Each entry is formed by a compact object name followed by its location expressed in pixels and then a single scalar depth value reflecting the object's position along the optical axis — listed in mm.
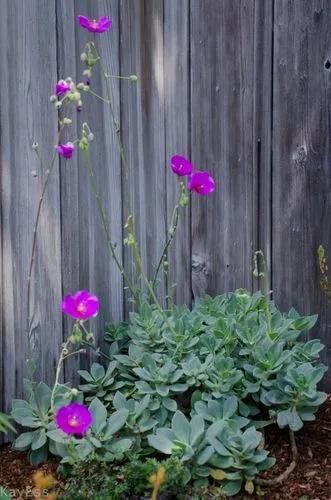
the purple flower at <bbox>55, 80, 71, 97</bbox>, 2762
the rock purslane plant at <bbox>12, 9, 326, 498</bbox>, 2689
